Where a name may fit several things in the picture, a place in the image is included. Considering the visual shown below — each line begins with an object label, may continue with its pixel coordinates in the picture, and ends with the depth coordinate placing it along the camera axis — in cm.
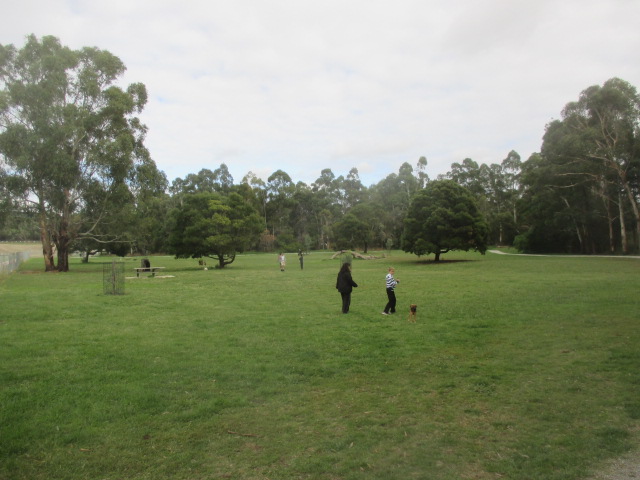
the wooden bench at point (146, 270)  2731
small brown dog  1117
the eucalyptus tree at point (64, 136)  3078
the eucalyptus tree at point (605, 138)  3678
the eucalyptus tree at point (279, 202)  9462
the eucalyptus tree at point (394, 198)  8112
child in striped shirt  1234
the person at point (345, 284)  1246
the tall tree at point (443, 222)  3897
